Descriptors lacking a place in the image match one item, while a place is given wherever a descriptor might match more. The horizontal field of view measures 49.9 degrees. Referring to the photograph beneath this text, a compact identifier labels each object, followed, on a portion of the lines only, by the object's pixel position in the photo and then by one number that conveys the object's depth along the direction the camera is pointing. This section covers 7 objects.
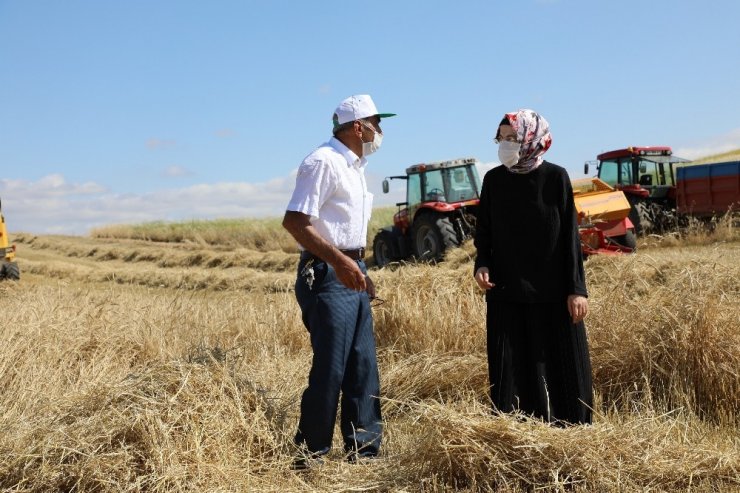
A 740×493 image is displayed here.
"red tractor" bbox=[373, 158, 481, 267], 12.62
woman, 3.38
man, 3.33
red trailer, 15.32
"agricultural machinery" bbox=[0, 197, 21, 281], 15.21
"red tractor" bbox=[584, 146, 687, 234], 15.65
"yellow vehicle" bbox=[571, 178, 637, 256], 11.20
